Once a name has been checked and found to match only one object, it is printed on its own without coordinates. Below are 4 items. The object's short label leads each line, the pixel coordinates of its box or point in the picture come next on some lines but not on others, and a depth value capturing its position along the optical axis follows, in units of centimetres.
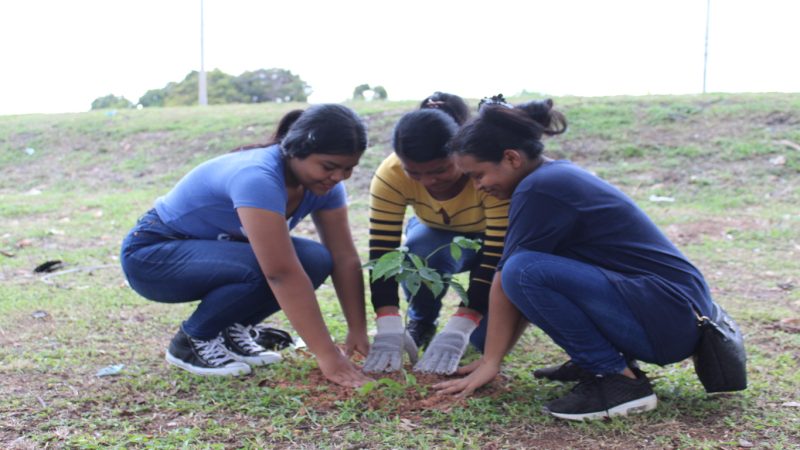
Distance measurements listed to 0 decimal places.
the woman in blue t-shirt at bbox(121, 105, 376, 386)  265
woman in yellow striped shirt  277
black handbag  247
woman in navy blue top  245
